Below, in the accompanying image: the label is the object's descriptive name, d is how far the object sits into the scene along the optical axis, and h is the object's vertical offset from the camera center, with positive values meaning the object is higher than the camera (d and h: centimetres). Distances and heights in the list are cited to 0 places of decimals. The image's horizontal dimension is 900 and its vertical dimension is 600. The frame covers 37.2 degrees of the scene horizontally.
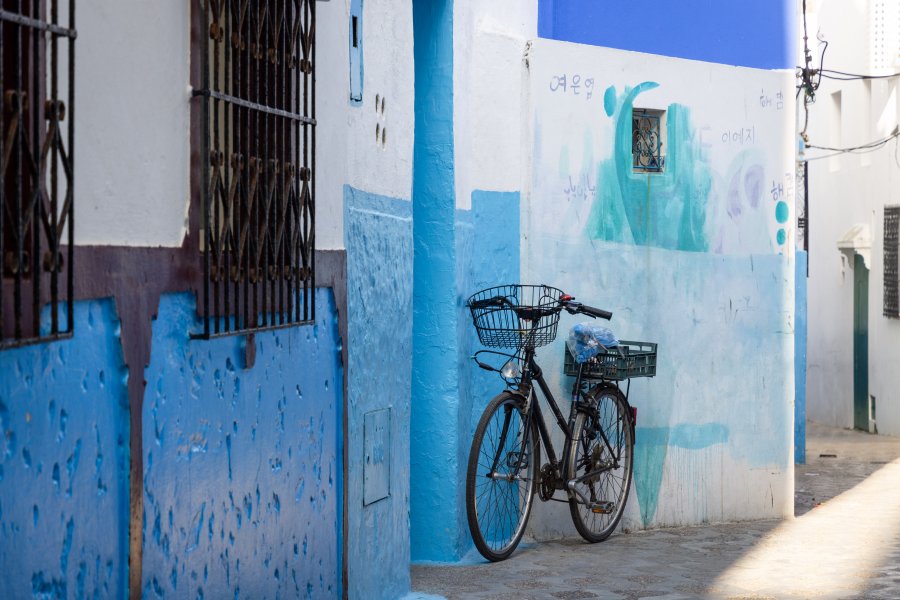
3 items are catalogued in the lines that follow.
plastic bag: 827 -18
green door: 2092 -53
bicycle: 757 -74
